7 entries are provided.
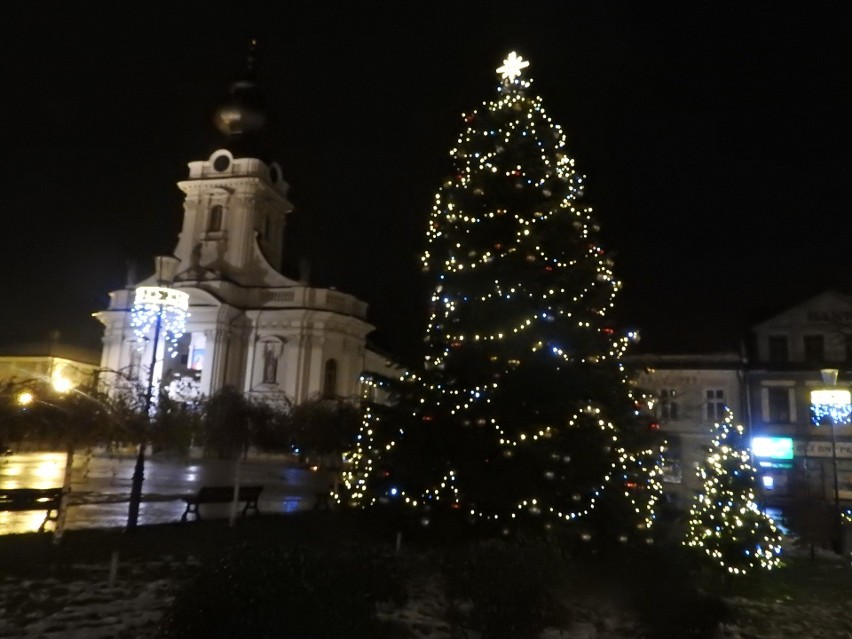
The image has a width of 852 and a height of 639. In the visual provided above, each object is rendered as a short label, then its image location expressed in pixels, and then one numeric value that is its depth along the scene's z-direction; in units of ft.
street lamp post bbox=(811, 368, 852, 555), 68.33
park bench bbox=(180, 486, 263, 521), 64.54
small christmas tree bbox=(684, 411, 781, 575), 46.96
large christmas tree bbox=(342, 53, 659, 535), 44.80
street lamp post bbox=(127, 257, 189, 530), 59.26
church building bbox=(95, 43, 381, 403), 200.85
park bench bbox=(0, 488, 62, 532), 53.57
